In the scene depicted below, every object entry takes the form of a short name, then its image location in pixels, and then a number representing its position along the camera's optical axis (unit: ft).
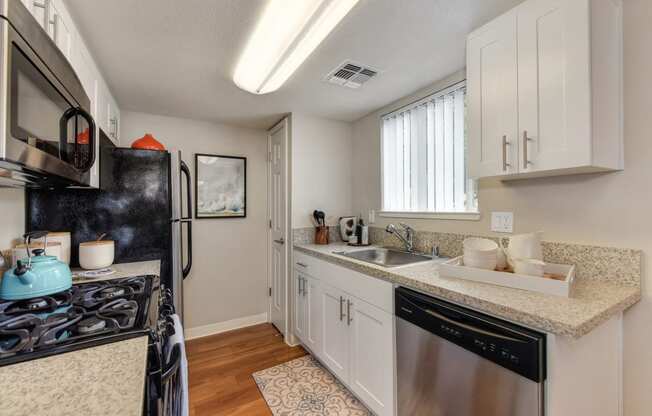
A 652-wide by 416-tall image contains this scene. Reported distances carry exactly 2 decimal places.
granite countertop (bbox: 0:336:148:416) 1.67
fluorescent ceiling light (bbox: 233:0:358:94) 3.93
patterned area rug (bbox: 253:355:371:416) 5.74
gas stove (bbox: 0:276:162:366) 2.41
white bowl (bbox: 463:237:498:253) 4.33
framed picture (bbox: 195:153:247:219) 9.11
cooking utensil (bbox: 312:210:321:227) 8.54
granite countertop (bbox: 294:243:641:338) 2.82
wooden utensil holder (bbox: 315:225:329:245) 8.46
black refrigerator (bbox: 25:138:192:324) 5.79
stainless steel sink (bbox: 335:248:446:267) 6.62
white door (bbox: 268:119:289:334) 8.84
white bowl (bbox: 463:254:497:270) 4.25
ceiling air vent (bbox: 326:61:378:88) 5.84
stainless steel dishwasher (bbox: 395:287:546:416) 2.99
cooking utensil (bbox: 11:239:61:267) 4.33
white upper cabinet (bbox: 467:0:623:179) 3.49
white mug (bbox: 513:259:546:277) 3.74
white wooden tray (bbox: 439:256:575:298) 3.44
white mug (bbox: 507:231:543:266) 4.04
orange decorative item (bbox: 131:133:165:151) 6.72
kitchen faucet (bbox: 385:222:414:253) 7.00
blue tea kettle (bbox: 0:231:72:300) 3.56
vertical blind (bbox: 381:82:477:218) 6.20
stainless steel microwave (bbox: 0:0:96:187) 2.15
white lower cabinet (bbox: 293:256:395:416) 5.05
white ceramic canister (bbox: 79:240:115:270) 5.49
